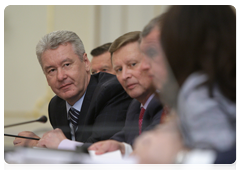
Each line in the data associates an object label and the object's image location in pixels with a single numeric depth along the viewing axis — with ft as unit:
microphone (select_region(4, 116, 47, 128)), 14.09
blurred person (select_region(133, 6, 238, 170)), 8.64
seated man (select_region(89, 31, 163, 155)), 13.11
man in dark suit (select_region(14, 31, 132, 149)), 13.85
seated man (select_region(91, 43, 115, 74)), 15.74
